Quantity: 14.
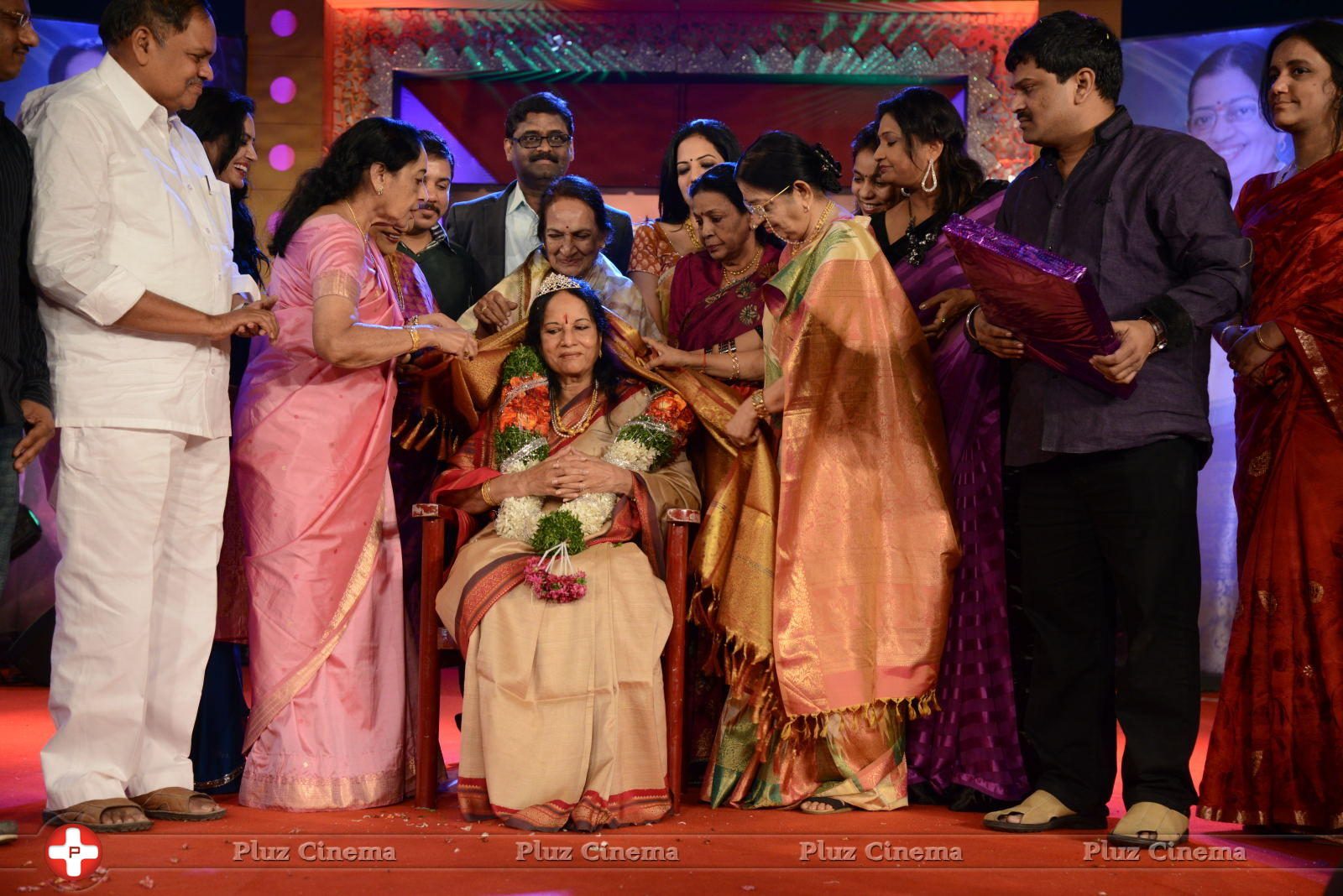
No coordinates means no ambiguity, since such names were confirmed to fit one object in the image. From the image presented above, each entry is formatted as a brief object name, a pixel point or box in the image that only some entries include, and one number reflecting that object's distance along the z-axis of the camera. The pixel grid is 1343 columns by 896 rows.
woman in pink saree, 3.59
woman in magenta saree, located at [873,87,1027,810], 3.63
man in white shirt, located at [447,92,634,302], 5.01
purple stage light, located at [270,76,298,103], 7.72
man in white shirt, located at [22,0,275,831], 3.15
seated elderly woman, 3.45
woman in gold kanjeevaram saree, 3.62
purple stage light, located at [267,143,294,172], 7.74
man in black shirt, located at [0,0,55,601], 3.03
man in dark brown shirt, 3.10
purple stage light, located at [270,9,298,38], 7.73
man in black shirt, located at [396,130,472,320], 4.74
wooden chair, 3.62
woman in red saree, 3.26
